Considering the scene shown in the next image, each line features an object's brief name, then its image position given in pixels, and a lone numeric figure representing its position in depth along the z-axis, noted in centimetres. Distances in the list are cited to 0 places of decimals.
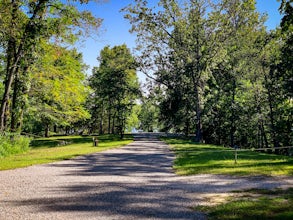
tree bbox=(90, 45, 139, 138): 3496
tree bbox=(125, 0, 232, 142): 2927
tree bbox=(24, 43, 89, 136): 2471
